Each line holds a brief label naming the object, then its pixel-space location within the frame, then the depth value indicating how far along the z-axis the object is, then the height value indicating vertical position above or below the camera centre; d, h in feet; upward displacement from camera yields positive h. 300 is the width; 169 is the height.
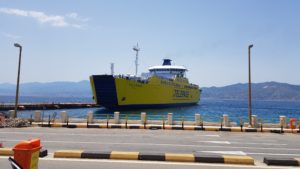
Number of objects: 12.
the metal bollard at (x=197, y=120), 77.30 -2.36
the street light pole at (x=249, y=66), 75.56 +12.44
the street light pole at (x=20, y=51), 78.75 +15.09
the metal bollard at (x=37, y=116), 80.48 -2.52
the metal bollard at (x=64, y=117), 78.74 -2.42
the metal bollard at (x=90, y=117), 78.08 -2.26
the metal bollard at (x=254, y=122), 75.61 -2.49
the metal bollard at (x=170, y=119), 78.00 -2.29
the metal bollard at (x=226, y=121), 76.92 -2.43
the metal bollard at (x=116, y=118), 79.15 -2.39
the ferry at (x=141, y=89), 180.24 +13.83
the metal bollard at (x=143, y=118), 77.87 -2.19
